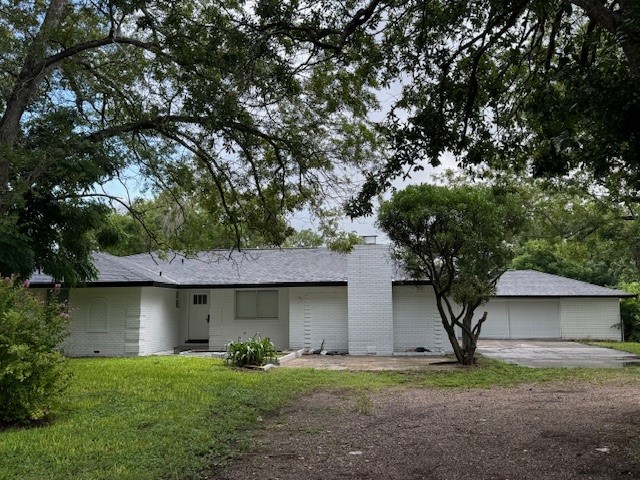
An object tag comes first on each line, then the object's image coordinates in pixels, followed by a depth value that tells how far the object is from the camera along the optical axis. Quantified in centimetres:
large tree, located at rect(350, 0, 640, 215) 671
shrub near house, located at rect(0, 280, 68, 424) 720
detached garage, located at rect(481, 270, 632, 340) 2822
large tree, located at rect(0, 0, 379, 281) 819
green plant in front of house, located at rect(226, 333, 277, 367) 1487
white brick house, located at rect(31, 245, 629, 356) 1906
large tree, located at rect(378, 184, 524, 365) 1465
